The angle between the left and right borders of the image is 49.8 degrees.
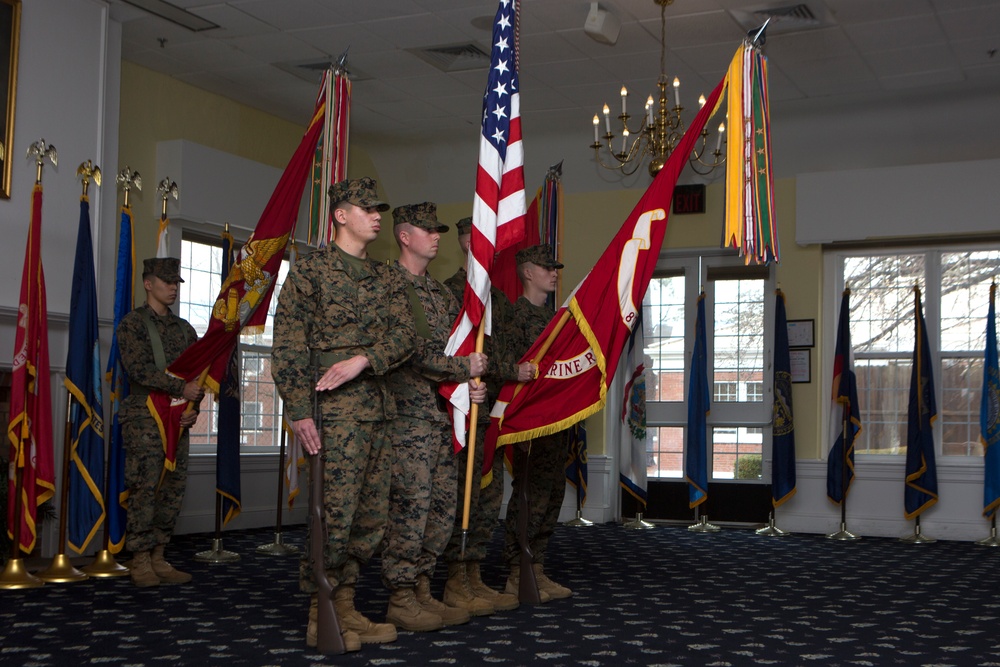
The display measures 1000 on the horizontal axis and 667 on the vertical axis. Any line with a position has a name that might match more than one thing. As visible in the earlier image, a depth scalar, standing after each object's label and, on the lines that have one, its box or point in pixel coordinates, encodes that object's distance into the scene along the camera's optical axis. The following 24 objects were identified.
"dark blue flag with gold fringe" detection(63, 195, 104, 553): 5.26
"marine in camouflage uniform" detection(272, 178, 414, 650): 3.45
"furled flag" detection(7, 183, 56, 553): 5.00
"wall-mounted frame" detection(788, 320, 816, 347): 8.42
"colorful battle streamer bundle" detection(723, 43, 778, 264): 4.40
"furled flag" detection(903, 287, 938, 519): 7.79
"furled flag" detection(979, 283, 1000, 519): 7.60
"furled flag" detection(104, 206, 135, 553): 5.35
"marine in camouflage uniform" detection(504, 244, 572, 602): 4.61
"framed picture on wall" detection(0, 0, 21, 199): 5.67
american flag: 3.99
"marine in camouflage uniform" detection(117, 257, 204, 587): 4.95
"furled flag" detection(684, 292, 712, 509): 8.32
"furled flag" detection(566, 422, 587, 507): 8.44
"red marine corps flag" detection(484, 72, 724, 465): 4.35
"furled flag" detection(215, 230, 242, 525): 6.66
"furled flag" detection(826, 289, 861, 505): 8.02
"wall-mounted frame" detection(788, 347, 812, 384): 8.43
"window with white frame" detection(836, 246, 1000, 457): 8.21
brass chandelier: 6.02
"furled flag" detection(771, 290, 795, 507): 8.11
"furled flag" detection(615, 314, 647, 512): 8.46
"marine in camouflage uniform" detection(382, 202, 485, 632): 3.78
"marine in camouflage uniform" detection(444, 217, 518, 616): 4.20
